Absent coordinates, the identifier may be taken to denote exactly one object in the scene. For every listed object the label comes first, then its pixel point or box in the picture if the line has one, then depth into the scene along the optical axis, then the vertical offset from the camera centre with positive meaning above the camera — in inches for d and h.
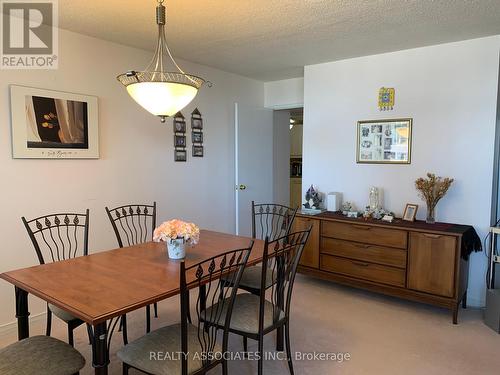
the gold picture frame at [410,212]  137.6 -17.6
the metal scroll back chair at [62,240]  118.3 -26.2
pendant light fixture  76.3 +14.4
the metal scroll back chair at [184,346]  64.7 -35.2
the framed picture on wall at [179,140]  158.3 +9.1
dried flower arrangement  132.7 -8.7
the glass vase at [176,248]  87.0 -20.5
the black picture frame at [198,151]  167.2 +4.8
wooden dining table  60.8 -23.7
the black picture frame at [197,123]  165.7 +17.5
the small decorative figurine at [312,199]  162.7 -15.5
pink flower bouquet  85.3 -16.2
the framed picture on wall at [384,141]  144.0 +9.1
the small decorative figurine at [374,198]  148.0 -13.7
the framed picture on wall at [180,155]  159.0 +2.9
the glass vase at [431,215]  135.0 -18.2
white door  181.2 +1.3
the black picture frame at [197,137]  166.2 +11.1
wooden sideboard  121.0 -33.1
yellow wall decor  145.7 +25.8
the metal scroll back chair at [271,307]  82.2 -34.3
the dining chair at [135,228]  139.6 -25.7
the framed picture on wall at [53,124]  111.5 +11.4
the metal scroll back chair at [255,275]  106.1 -33.4
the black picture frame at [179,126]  158.3 +15.3
